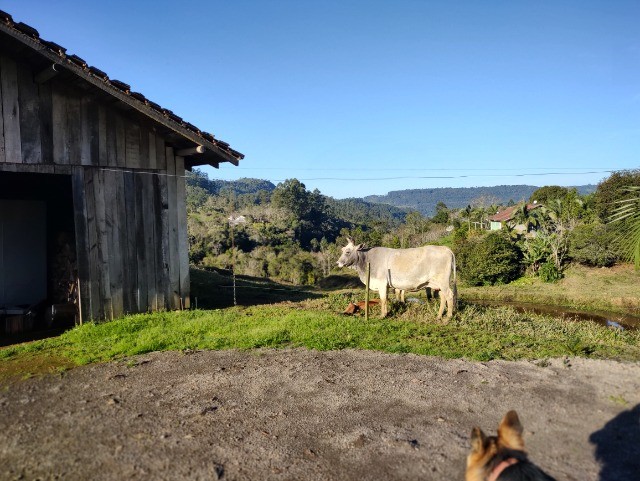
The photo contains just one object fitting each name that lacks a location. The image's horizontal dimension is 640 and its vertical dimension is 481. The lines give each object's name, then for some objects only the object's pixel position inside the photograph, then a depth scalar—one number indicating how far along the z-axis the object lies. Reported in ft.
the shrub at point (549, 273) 74.13
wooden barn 28.48
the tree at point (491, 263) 76.69
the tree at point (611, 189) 95.63
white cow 34.91
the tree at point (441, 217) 189.26
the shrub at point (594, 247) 75.20
